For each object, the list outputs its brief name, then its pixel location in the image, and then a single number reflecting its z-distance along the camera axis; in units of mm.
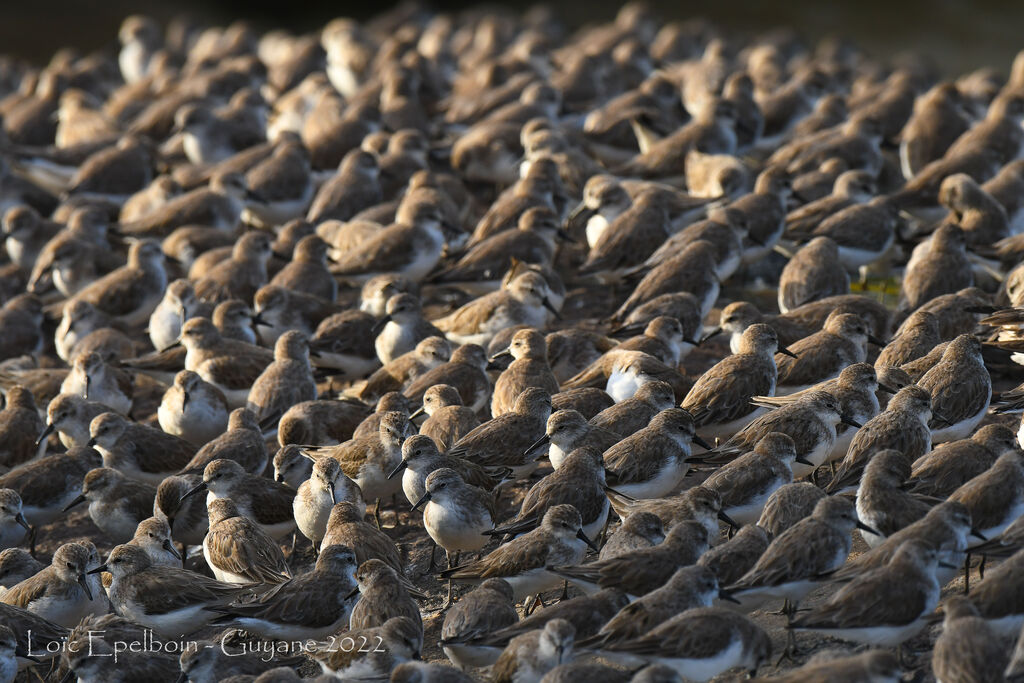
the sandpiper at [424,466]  18781
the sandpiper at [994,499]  15961
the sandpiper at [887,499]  16000
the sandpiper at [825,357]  21250
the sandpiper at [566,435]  18953
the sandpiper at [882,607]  14289
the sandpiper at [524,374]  21250
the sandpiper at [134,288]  27141
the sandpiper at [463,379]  21875
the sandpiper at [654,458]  18344
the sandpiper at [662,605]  14477
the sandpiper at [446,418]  20125
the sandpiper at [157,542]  18578
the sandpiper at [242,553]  17641
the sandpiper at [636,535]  16516
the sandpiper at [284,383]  22469
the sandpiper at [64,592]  17875
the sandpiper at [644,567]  15594
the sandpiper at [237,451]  20578
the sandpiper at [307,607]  16437
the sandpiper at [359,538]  17219
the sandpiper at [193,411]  22484
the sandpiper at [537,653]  14219
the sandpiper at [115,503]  20187
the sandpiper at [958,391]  19125
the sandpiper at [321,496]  18719
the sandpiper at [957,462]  16891
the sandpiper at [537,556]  16469
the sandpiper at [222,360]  23687
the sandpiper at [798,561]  15047
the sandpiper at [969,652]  13016
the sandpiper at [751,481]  17375
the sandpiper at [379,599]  15875
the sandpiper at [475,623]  15312
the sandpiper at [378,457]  19672
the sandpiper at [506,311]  24172
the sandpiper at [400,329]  24016
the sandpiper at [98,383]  23359
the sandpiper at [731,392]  20109
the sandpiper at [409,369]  22797
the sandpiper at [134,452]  21531
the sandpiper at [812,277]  24234
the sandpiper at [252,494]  19406
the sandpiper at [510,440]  19406
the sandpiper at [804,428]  18578
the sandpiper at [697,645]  14086
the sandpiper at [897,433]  17734
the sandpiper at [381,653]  15055
